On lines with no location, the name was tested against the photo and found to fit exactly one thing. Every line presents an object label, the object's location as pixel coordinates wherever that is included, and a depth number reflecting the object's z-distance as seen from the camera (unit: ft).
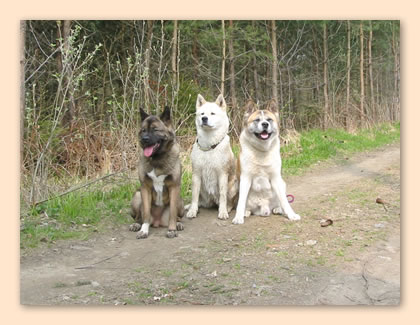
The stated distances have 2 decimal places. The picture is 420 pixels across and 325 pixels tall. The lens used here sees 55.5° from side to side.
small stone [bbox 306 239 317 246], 12.22
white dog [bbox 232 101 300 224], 14.38
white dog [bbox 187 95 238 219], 15.33
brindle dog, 12.98
